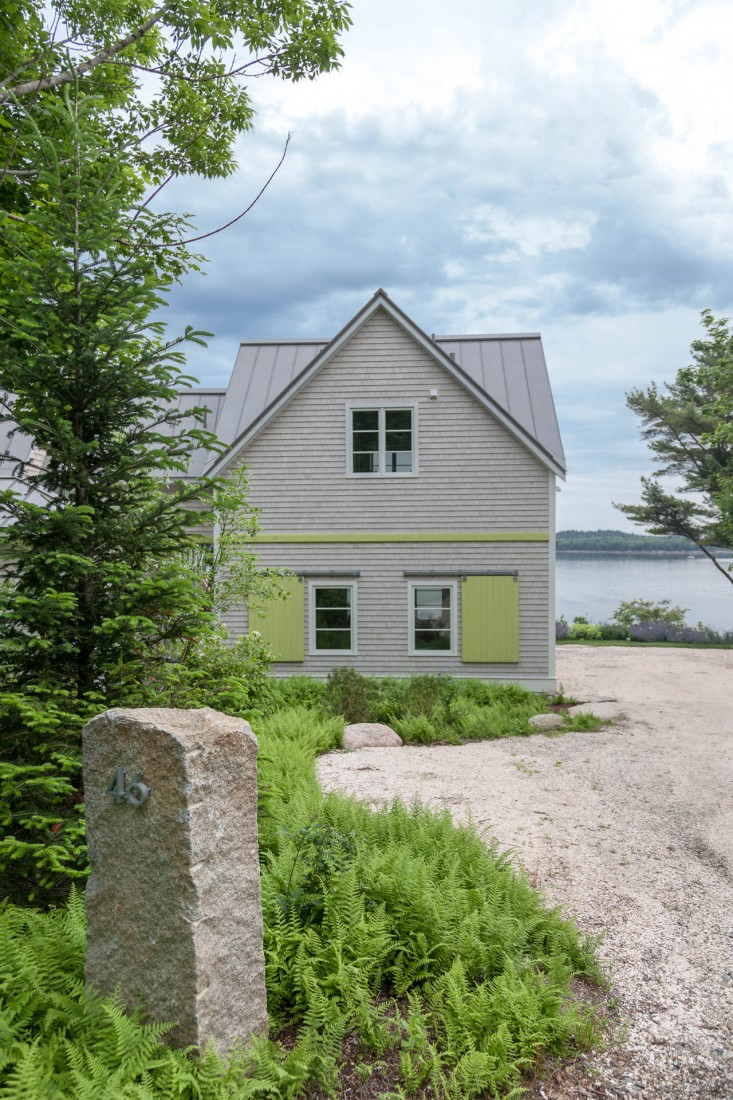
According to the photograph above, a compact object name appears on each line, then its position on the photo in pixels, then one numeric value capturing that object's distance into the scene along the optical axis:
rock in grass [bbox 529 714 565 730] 12.52
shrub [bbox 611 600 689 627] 29.84
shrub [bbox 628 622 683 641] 27.39
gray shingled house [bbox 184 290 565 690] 15.14
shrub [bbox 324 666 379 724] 12.52
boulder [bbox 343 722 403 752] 11.05
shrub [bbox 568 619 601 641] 28.19
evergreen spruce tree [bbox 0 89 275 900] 5.15
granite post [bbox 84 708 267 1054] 3.46
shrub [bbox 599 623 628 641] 28.05
